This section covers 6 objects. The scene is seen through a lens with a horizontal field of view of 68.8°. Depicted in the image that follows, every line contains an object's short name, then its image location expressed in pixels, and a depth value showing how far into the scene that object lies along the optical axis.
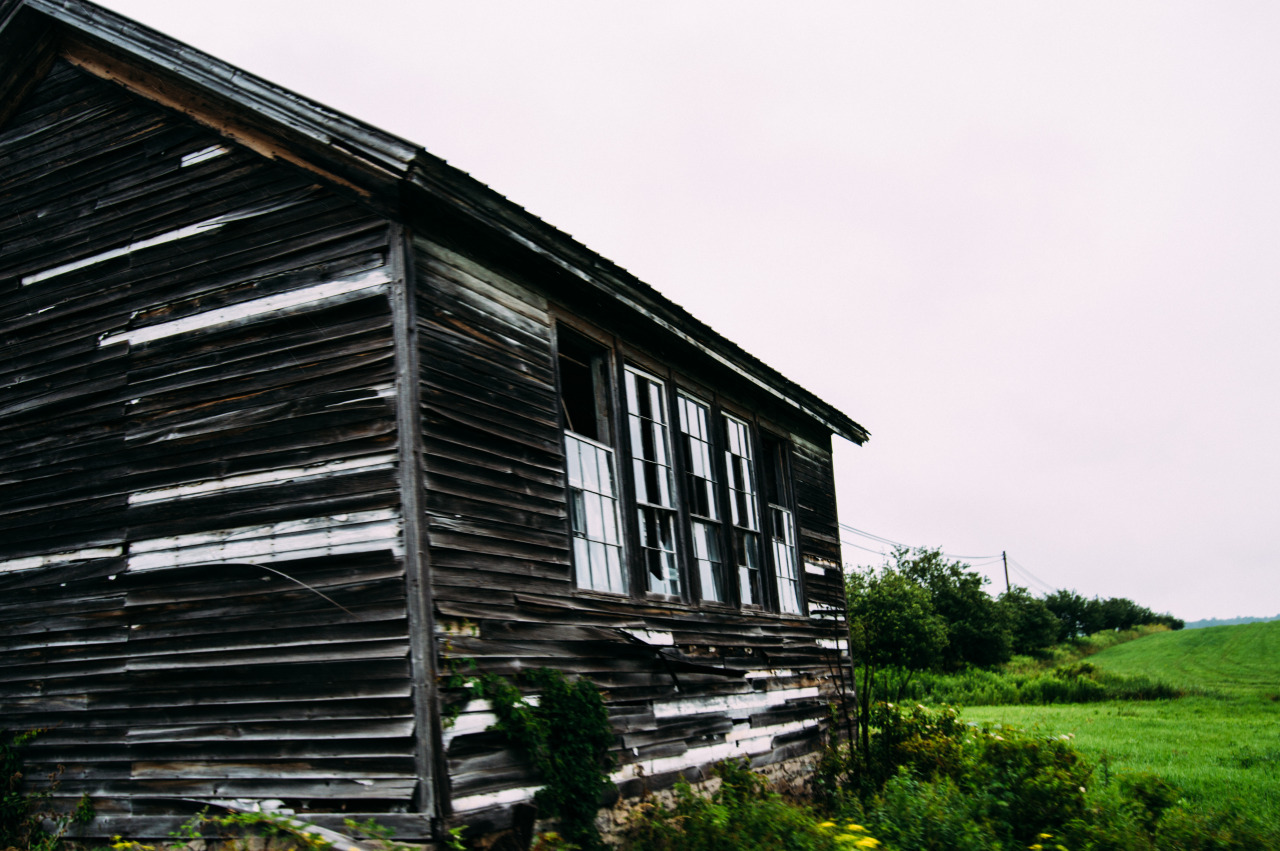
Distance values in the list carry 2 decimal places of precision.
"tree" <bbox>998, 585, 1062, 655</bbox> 59.34
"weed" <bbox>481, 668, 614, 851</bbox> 6.12
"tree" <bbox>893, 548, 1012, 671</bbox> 51.25
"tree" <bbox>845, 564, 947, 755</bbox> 43.84
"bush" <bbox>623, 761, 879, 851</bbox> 6.64
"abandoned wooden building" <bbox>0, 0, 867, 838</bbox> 5.89
